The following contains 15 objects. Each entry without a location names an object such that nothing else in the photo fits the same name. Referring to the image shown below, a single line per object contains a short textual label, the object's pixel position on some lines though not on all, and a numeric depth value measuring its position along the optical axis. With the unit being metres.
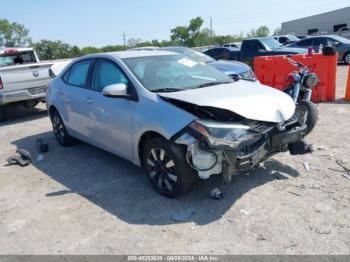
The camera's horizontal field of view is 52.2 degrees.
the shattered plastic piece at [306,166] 4.83
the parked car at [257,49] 13.07
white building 45.53
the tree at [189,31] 73.50
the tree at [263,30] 88.95
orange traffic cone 8.91
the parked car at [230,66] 8.42
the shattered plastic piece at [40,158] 6.16
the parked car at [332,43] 17.11
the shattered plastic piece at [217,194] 4.15
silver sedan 3.79
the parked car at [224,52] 17.24
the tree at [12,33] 82.88
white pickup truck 8.97
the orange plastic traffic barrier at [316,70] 8.90
